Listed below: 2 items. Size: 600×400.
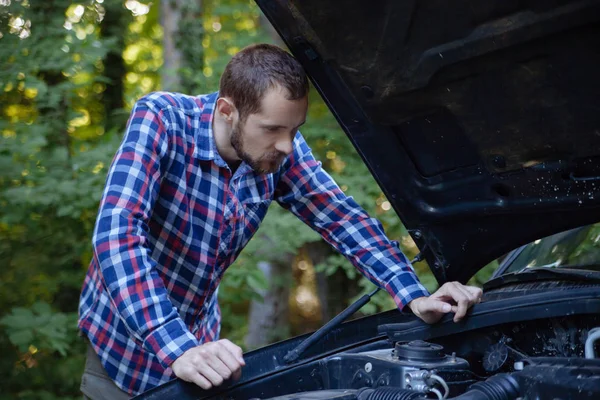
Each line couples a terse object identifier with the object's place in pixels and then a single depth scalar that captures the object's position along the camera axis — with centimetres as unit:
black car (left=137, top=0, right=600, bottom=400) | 184
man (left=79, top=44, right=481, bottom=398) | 203
